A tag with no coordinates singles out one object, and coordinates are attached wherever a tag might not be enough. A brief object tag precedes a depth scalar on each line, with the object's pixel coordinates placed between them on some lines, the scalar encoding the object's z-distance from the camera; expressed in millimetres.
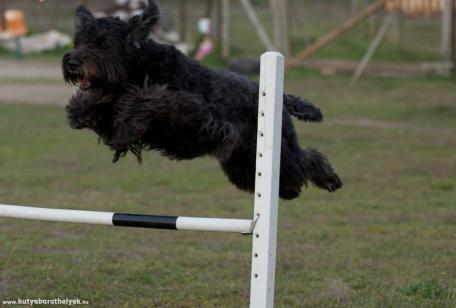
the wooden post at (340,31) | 18172
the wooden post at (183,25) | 25578
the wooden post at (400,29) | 24484
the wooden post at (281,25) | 19094
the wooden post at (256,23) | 19203
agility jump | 4328
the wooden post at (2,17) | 27828
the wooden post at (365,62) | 18812
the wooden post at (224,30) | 21791
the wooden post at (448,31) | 19116
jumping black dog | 4648
